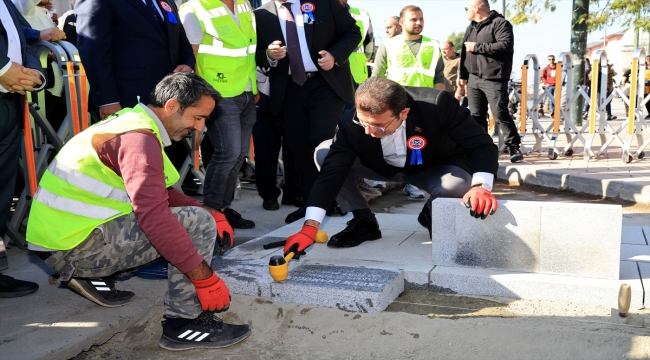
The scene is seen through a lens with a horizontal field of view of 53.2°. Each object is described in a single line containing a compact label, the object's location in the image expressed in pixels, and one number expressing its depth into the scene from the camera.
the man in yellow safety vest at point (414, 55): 6.38
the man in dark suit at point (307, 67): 5.07
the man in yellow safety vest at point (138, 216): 2.71
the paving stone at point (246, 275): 3.61
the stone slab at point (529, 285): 3.31
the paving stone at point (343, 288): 3.35
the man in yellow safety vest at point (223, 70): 4.76
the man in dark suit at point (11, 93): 3.49
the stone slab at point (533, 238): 3.38
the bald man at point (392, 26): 7.52
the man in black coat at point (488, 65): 7.51
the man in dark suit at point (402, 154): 3.62
